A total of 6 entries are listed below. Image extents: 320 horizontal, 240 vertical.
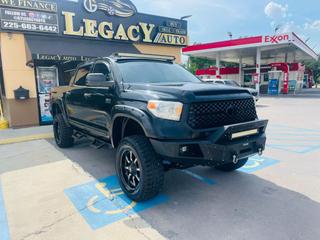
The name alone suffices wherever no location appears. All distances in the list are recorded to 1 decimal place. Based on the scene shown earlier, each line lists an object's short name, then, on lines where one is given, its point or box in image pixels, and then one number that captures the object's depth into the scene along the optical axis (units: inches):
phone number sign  349.1
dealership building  361.7
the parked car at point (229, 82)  590.6
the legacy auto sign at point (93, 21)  357.1
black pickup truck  119.1
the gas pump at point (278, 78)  1014.4
